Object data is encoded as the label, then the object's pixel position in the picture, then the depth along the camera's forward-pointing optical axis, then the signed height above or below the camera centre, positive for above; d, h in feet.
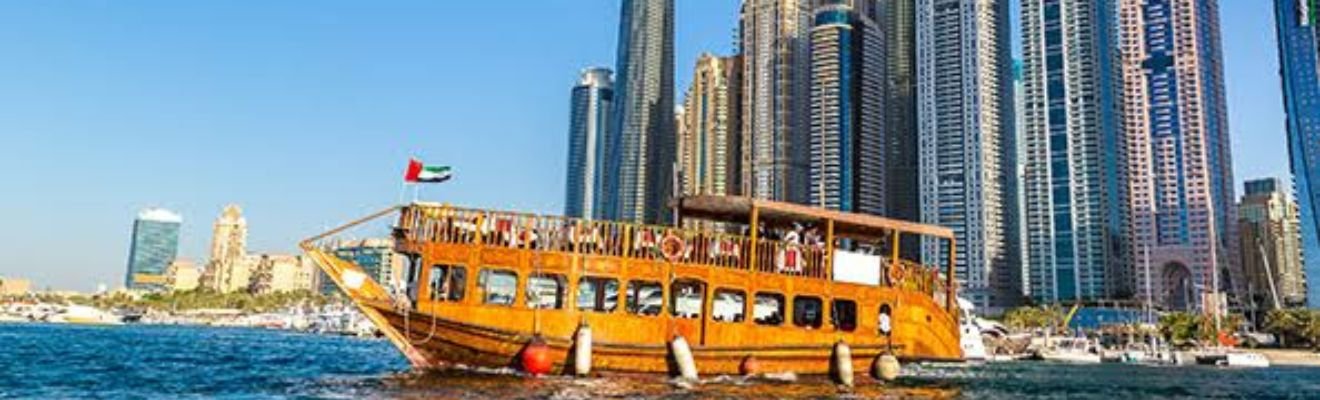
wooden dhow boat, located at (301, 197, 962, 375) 60.90 +1.57
